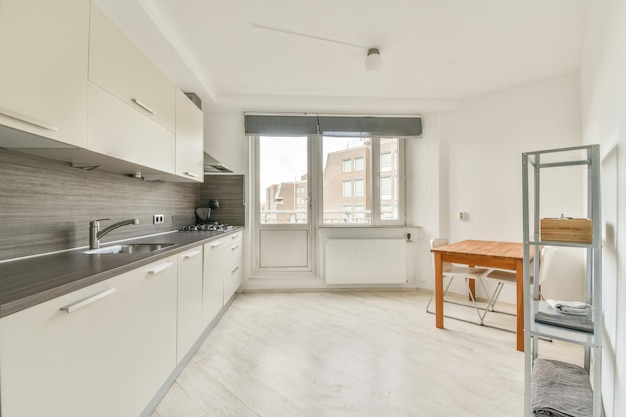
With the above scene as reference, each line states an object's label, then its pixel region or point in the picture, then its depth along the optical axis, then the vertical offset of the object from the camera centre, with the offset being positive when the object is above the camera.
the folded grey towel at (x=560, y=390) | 1.35 -1.00
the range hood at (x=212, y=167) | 3.05 +0.53
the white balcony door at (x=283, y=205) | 3.96 +0.06
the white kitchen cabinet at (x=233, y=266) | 2.94 -0.68
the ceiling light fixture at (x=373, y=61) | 2.52 +1.41
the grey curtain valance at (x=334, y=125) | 3.78 +1.20
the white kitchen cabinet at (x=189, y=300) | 1.83 -0.67
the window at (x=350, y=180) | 3.97 +0.43
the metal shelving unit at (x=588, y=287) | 1.24 -0.42
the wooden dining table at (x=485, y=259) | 2.34 -0.47
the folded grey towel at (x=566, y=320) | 1.34 -0.58
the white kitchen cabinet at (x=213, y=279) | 2.30 -0.65
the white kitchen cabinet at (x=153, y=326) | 1.33 -0.66
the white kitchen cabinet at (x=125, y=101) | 1.38 +0.67
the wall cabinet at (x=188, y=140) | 2.38 +0.67
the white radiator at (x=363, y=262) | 3.77 -0.75
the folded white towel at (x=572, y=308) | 1.48 -0.56
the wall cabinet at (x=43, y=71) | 0.95 +0.56
